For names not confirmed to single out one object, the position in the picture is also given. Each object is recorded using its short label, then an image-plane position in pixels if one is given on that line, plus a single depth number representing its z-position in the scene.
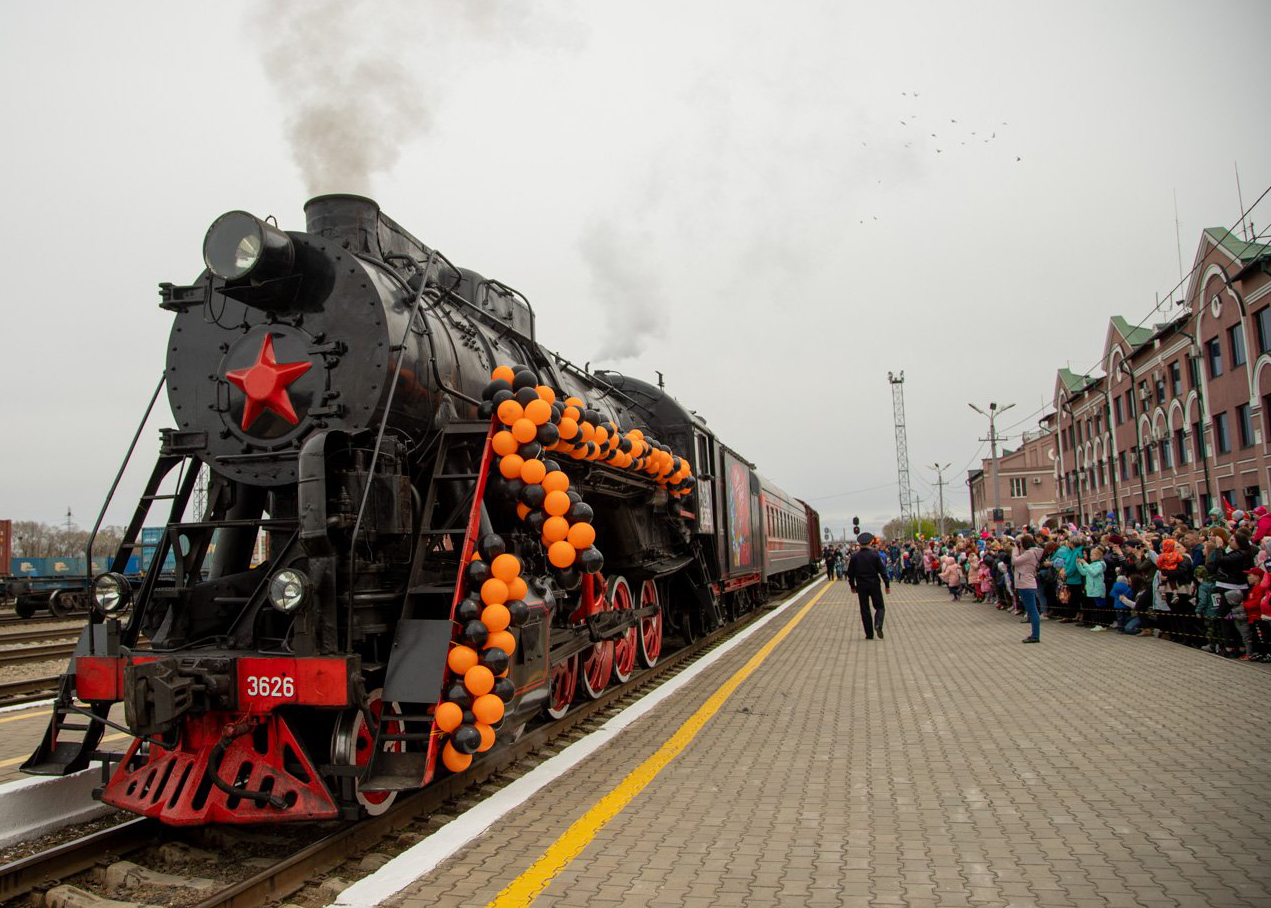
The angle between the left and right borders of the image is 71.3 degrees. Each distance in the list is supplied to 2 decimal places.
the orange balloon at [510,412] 5.26
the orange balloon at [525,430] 5.23
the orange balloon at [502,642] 4.76
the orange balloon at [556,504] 5.36
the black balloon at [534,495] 5.30
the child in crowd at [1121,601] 12.23
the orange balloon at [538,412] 5.26
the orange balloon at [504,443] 5.25
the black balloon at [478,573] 4.81
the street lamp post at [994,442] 31.01
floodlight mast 71.94
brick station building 25.86
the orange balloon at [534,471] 5.28
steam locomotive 4.39
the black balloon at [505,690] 4.74
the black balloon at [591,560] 5.72
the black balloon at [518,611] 4.96
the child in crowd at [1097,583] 12.78
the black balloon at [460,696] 4.58
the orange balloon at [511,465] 5.30
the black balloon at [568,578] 5.83
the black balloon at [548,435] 5.30
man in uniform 12.62
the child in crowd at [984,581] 19.45
